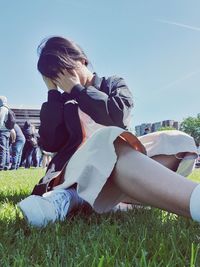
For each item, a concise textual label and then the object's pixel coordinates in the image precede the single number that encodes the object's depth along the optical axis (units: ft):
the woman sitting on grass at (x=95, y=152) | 2.78
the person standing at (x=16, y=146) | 21.74
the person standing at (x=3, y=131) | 17.99
